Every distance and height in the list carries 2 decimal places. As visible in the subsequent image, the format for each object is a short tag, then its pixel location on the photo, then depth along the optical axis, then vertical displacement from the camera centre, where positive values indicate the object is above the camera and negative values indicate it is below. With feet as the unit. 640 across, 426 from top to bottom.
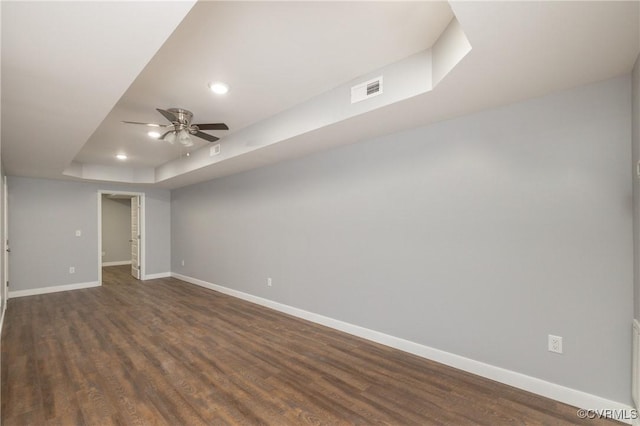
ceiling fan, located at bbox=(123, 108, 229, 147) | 10.32 +3.14
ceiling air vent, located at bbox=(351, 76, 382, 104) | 8.04 +3.47
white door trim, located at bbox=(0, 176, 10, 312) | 14.85 -2.36
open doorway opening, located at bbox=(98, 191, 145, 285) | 31.07 -1.80
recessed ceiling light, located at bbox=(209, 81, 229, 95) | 8.70 +3.84
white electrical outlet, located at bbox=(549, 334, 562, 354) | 7.31 -3.35
